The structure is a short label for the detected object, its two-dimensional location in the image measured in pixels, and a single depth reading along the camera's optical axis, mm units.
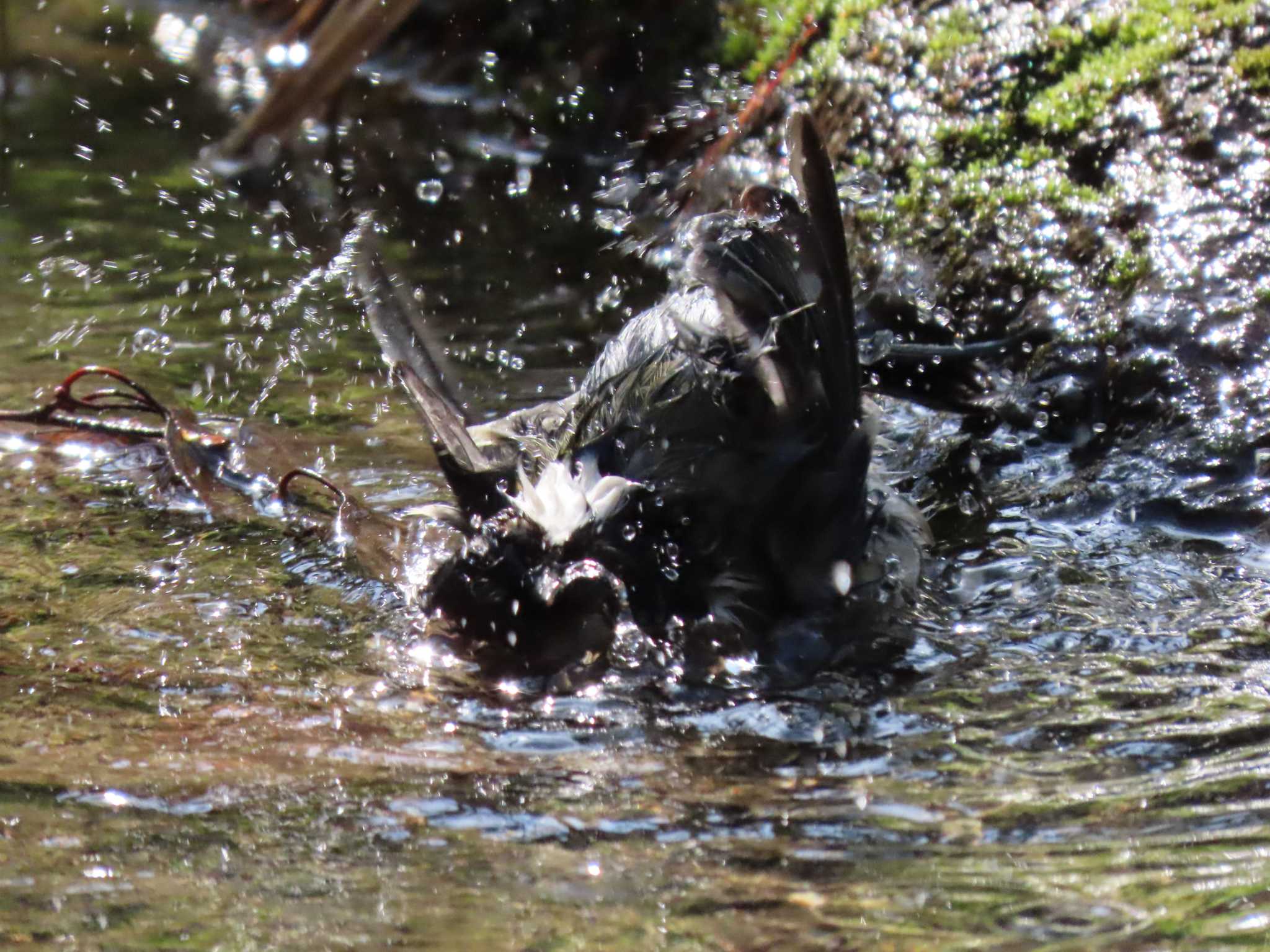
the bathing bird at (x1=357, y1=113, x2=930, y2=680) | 5793
